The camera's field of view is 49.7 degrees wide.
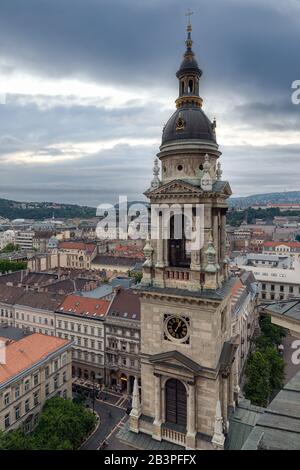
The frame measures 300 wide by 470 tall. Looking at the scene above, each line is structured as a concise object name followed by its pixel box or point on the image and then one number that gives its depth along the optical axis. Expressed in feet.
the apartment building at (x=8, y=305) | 224.12
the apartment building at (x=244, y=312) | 171.68
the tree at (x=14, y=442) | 92.53
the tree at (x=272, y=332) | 211.18
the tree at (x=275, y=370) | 145.89
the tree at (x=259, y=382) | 133.08
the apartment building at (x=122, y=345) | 178.60
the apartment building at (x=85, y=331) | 188.34
